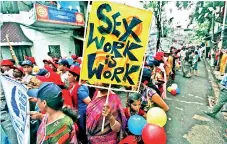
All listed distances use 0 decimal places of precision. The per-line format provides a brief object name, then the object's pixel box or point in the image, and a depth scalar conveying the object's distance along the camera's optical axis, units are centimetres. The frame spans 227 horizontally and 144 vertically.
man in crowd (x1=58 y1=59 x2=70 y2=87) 481
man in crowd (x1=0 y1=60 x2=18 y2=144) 310
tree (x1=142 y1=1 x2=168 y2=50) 1603
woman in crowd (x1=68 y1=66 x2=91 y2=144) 313
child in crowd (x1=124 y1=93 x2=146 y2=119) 275
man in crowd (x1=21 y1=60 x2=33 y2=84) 454
